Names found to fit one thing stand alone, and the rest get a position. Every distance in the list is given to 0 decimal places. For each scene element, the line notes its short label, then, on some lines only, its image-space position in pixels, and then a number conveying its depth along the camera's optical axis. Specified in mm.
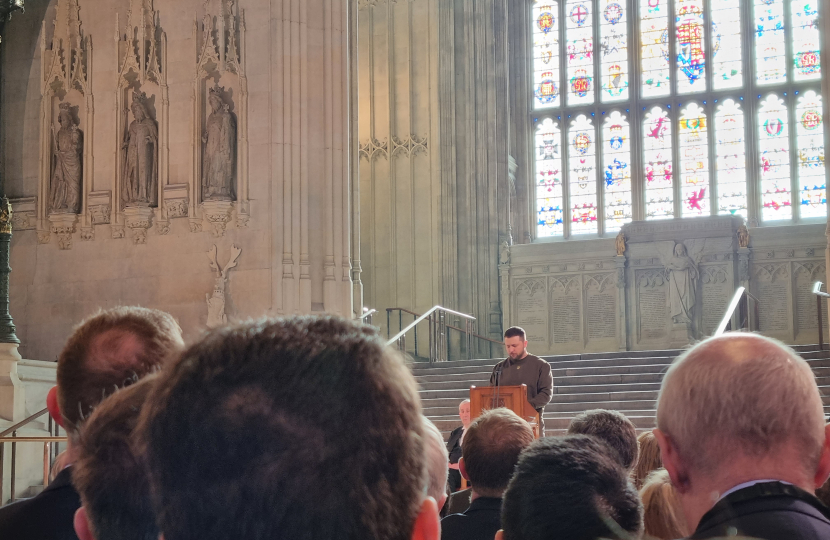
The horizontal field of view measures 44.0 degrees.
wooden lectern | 7617
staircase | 10648
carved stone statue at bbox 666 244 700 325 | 17469
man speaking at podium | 8129
